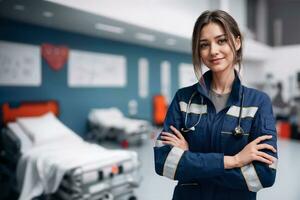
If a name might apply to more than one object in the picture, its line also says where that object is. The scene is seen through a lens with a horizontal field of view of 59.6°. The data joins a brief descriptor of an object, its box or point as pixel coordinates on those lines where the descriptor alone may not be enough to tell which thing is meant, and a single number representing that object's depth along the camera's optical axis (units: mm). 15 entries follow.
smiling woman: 890
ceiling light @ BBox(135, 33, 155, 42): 3900
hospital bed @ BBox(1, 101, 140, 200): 2084
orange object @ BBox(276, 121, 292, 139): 5035
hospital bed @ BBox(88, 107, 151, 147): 4004
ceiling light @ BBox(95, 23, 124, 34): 3421
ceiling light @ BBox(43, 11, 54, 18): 2826
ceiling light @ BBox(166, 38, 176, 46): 4119
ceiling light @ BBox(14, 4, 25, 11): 2618
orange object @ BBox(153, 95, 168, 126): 5238
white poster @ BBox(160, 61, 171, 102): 5320
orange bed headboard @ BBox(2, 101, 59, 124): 3289
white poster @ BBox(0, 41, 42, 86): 3336
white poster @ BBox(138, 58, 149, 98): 5031
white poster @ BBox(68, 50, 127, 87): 4066
